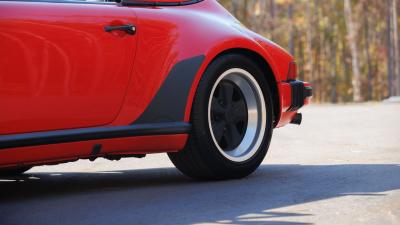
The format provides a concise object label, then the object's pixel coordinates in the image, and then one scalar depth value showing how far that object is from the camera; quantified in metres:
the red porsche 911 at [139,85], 5.20
